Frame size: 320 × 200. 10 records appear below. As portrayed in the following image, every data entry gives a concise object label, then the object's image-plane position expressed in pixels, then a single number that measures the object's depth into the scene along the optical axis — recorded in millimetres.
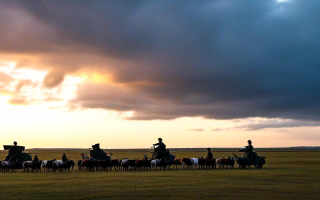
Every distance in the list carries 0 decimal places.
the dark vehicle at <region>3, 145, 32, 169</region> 43431
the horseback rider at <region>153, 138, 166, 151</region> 43222
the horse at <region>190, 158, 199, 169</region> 43231
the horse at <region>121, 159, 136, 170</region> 42062
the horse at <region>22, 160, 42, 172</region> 41125
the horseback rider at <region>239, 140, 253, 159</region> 41219
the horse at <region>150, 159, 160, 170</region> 41422
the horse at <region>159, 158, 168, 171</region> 41500
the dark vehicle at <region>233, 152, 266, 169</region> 41375
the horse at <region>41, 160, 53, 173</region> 40844
